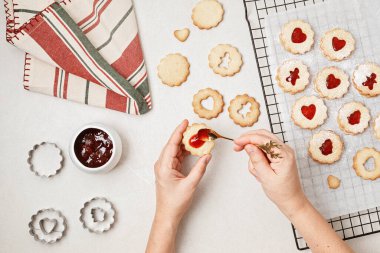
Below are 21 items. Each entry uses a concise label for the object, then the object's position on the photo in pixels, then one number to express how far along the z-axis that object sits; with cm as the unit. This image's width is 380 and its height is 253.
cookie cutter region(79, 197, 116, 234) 136
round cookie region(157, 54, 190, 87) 139
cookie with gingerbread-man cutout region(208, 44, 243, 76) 139
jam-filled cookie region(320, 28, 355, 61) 136
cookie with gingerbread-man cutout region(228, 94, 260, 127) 137
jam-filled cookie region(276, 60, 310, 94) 136
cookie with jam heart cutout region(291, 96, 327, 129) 135
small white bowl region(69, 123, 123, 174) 127
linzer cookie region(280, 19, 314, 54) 137
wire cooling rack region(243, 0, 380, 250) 135
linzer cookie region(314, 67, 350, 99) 136
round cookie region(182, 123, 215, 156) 128
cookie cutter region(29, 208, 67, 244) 136
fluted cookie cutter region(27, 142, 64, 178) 138
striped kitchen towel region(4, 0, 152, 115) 132
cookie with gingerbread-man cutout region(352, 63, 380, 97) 136
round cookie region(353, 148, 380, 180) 135
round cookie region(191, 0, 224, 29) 140
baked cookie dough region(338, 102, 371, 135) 135
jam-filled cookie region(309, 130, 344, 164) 134
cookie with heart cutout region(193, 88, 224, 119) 138
